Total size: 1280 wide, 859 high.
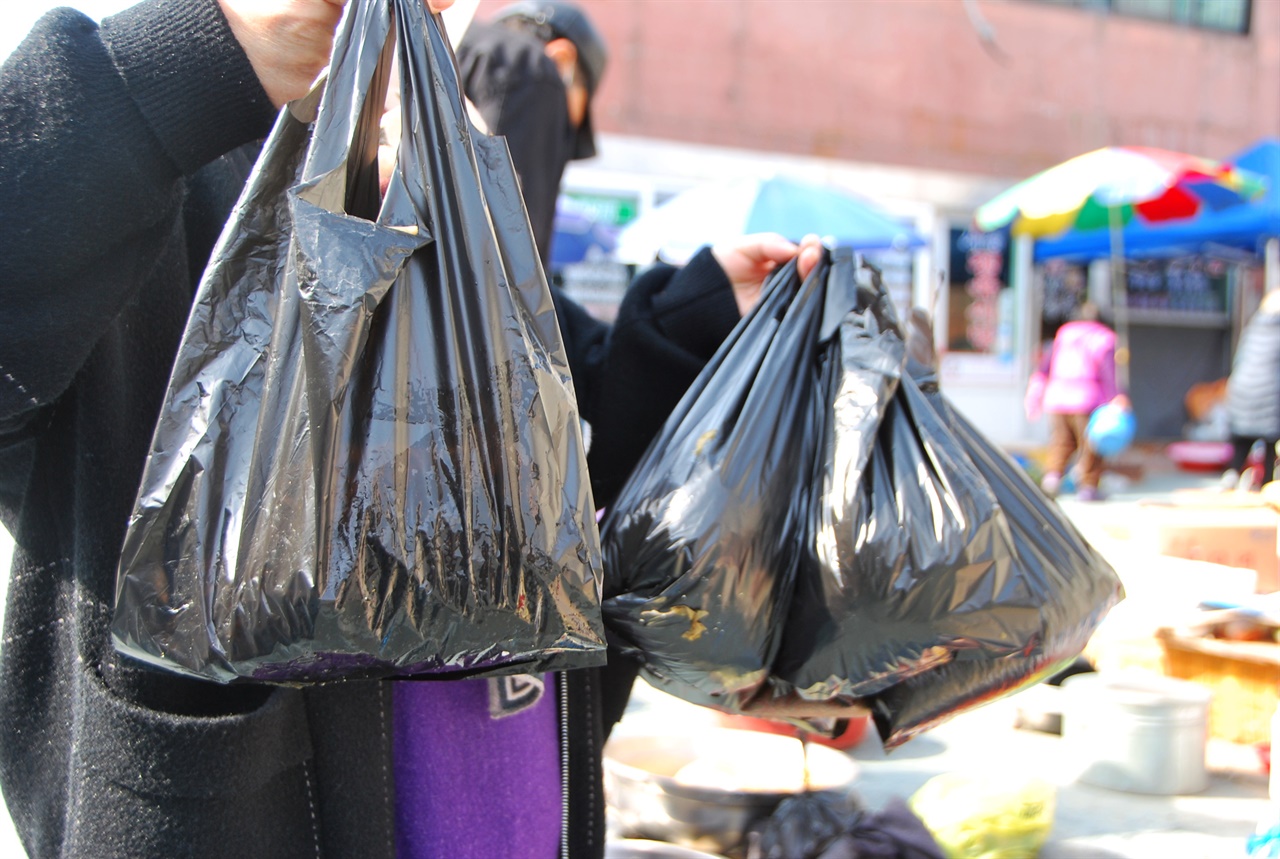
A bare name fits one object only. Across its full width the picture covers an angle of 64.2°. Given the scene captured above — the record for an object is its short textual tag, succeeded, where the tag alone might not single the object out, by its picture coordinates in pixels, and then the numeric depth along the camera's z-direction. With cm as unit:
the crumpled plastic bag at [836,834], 207
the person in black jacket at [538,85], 263
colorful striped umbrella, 745
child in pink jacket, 855
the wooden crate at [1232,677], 300
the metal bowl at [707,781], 229
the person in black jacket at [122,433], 84
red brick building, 993
